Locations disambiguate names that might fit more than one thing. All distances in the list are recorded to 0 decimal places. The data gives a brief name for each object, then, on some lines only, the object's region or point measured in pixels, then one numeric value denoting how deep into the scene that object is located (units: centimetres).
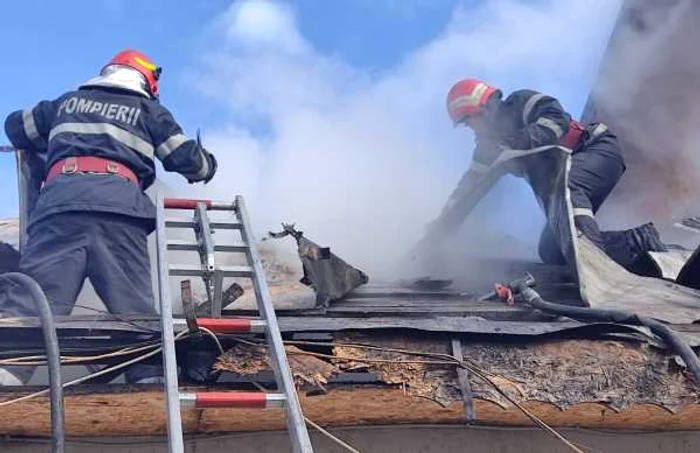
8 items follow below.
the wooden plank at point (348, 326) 303
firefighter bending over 534
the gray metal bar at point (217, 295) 305
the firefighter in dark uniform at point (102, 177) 385
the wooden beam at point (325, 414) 293
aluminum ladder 238
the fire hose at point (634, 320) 302
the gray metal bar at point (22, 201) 438
